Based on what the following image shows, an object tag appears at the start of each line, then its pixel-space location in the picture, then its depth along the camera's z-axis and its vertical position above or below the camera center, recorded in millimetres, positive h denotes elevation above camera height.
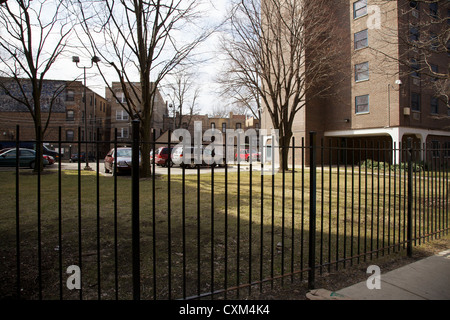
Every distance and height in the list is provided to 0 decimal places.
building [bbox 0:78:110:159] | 40344 +7627
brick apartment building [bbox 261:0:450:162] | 21516 +4960
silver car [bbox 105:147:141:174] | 14587 -15
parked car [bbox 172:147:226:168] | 20003 +197
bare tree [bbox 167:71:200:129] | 43141 +9712
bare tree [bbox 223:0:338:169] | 14633 +6945
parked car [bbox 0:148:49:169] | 18342 +149
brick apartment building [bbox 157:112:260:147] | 64500 +9362
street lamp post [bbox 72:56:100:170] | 18116 +6794
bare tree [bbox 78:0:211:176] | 11891 +5251
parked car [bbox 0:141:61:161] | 27184 +970
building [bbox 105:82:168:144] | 45438 +7865
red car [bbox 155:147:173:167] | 21688 +131
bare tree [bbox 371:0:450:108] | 6593 +3116
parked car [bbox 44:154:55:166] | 22916 -4
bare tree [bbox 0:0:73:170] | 14266 +6185
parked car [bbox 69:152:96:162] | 31588 +370
